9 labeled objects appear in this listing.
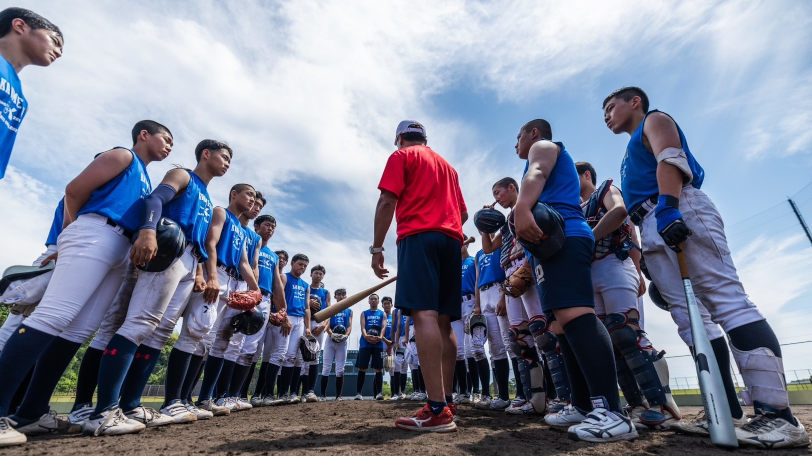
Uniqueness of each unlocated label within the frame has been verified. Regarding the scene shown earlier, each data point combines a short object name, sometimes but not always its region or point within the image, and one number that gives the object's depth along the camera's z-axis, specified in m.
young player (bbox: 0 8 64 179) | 2.53
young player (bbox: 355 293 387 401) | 10.69
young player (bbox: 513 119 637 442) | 2.34
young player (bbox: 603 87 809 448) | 2.12
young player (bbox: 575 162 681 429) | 2.89
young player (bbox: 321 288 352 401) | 10.12
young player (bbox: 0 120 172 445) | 2.43
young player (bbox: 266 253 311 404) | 7.96
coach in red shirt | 2.71
